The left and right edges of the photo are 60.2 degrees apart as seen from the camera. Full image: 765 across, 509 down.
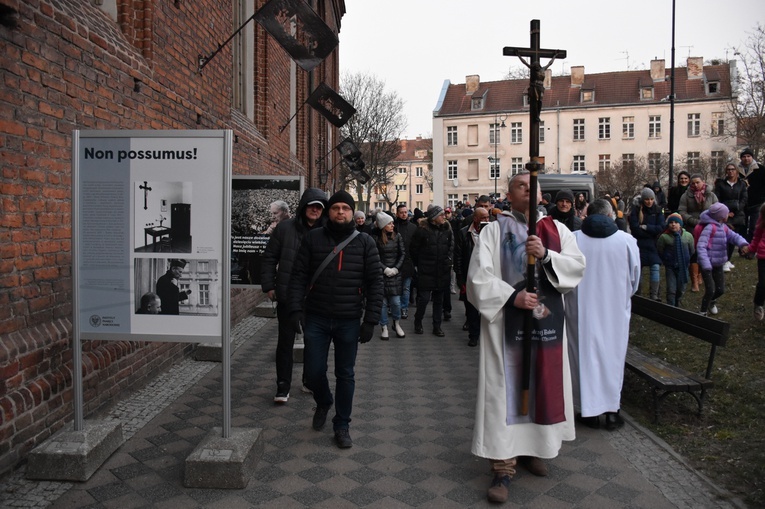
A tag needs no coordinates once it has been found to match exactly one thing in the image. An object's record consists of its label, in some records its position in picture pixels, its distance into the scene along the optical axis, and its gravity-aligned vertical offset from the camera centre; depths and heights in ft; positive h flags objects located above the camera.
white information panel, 14.96 +0.16
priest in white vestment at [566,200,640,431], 18.79 -2.22
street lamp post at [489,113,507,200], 208.19 +37.16
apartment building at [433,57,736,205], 197.47 +37.69
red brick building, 14.57 +1.88
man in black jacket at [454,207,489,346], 32.60 -0.66
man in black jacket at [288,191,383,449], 17.17 -1.39
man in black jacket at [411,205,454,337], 35.01 -0.83
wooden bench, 18.52 -3.79
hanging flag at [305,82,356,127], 45.98 +9.65
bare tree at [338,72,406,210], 142.61 +25.79
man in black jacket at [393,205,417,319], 38.27 -0.76
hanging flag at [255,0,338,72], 29.48 +9.85
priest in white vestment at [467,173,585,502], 14.70 -2.33
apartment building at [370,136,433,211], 350.56 +36.29
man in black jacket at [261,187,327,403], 21.17 -0.74
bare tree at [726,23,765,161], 81.15 +17.44
